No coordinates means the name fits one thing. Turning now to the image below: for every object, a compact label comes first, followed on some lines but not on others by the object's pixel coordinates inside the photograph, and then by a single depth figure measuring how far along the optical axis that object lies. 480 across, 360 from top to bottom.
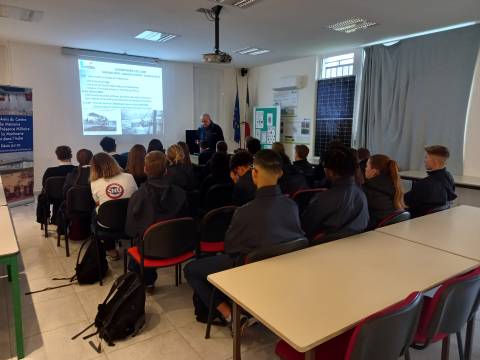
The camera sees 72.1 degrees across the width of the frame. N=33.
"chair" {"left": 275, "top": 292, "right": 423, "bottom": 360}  1.21
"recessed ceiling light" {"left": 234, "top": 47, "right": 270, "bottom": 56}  6.45
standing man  6.71
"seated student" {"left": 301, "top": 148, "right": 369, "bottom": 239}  2.23
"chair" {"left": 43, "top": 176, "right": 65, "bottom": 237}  3.87
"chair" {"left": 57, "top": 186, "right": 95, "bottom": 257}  3.34
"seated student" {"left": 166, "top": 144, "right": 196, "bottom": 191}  3.71
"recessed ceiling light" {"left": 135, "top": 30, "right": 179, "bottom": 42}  5.31
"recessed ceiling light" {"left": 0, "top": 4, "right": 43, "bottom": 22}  4.18
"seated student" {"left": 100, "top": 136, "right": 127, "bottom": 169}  4.55
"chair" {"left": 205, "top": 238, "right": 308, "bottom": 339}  1.78
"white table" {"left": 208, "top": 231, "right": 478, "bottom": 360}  1.26
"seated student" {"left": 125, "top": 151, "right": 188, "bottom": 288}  2.56
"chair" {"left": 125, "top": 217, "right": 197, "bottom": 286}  2.34
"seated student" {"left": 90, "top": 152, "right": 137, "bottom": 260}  3.05
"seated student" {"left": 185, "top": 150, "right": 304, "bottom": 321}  1.89
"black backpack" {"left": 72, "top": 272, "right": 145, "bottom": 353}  2.24
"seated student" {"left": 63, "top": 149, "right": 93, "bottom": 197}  3.53
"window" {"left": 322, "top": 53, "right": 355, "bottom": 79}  6.51
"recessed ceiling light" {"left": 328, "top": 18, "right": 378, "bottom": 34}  4.60
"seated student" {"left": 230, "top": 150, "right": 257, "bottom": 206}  3.05
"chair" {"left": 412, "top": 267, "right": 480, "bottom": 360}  1.49
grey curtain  4.88
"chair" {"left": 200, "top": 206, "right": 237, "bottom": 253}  2.71
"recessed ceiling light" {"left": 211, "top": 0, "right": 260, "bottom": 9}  3.88
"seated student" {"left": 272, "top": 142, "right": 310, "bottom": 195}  3.74
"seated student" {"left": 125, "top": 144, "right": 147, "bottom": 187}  3.82
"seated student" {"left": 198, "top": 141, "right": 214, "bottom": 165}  5.25
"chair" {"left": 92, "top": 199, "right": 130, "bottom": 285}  2.90
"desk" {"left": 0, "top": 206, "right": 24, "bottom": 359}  1.91
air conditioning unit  7.36
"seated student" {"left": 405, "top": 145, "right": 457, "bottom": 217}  3.15
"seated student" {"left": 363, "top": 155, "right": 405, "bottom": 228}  2.71
